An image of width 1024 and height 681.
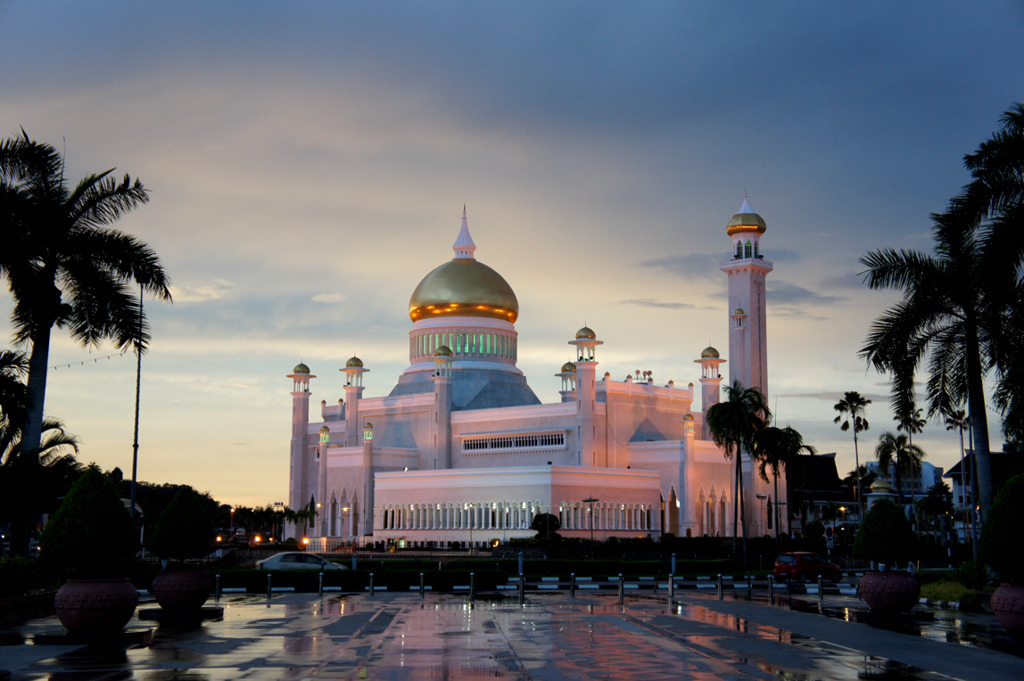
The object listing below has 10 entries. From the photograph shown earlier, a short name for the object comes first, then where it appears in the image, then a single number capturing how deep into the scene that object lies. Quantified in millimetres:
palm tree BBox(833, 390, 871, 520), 82250
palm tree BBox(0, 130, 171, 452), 27594
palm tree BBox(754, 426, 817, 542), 58219
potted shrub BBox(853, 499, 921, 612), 24141
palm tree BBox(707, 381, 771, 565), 56250
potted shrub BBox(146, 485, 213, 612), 23469
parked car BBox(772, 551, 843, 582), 41469
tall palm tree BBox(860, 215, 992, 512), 30891
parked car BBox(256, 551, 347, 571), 40219
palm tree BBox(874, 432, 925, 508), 93625
